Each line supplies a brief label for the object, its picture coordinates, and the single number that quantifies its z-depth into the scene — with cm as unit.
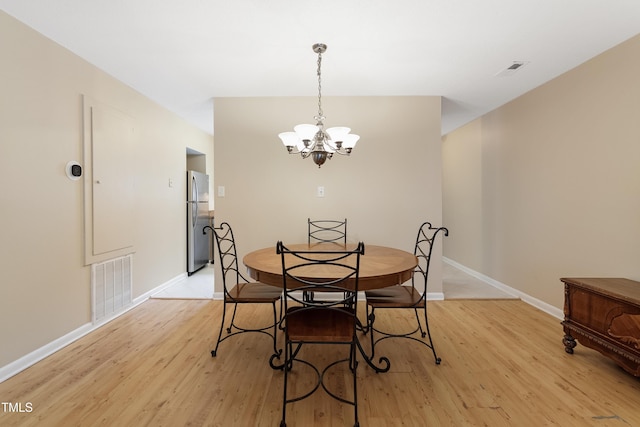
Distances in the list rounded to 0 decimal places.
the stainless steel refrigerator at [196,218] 446
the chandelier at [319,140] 217
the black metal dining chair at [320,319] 156
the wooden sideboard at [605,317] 177
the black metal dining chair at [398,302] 201
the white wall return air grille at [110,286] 261
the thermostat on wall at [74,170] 232
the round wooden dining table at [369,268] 167
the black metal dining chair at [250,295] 212
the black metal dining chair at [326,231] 339
